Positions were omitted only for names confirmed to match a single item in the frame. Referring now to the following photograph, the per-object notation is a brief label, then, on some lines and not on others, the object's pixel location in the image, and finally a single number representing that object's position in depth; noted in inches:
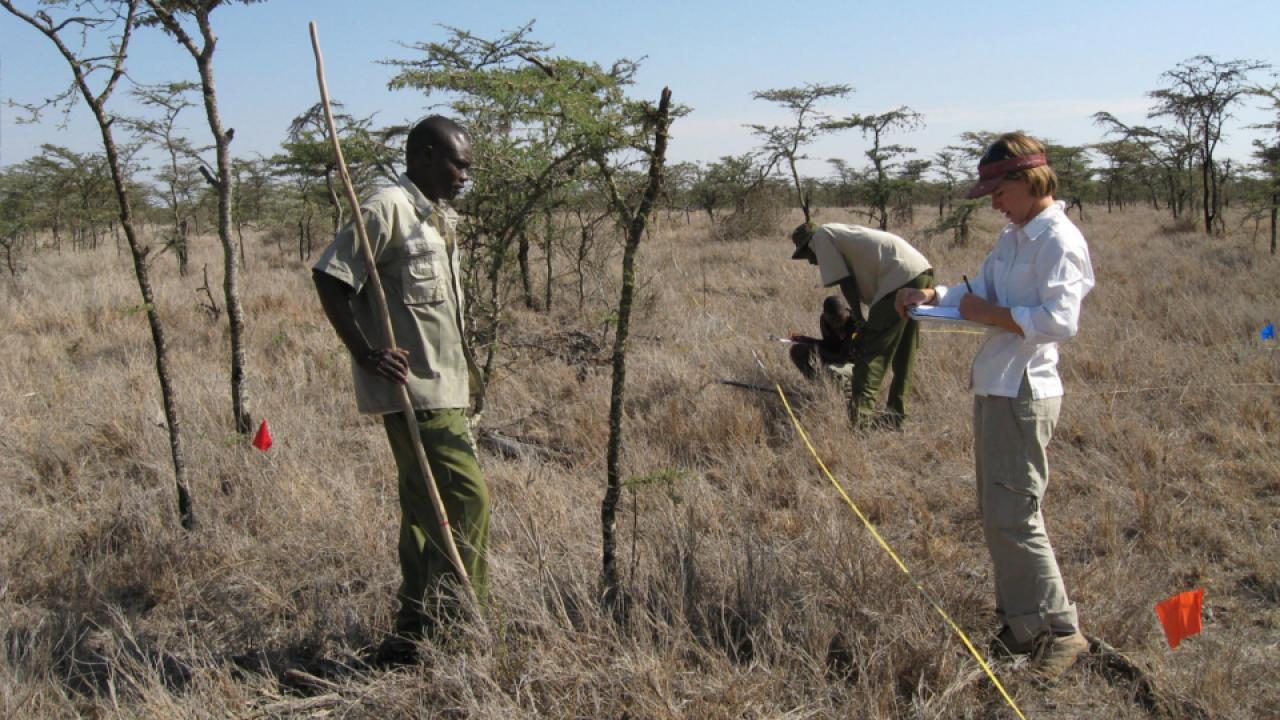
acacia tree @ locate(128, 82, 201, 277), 161.6
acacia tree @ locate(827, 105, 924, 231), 677.9
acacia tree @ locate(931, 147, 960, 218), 1044.5
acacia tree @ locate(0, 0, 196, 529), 129.0
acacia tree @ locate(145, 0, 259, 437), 143.3
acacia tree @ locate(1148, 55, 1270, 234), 619.8
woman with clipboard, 90.2
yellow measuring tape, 85.7
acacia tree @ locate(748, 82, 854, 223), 686.5
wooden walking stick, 78.7
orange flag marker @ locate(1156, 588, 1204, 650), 90.0
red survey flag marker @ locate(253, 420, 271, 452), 134.1
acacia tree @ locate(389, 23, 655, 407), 95.5
